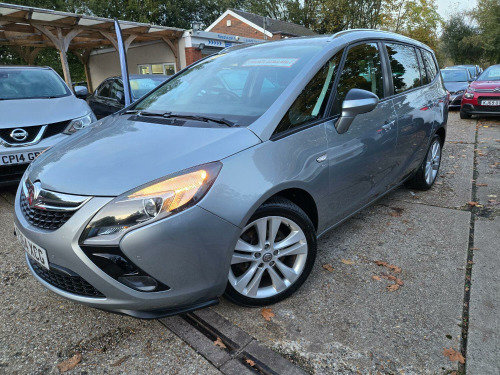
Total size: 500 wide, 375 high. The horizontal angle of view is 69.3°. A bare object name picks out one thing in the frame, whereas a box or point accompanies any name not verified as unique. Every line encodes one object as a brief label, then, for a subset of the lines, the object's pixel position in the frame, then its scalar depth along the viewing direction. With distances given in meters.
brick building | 26.00
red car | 8.84
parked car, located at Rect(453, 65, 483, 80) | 16.53
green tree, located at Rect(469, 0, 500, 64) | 28.89
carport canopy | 10.78
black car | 7.34
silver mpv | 1.71
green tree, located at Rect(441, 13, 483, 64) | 38.75
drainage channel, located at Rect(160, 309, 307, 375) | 1.83
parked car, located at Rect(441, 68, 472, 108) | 11.70
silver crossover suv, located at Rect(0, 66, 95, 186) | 3.85
